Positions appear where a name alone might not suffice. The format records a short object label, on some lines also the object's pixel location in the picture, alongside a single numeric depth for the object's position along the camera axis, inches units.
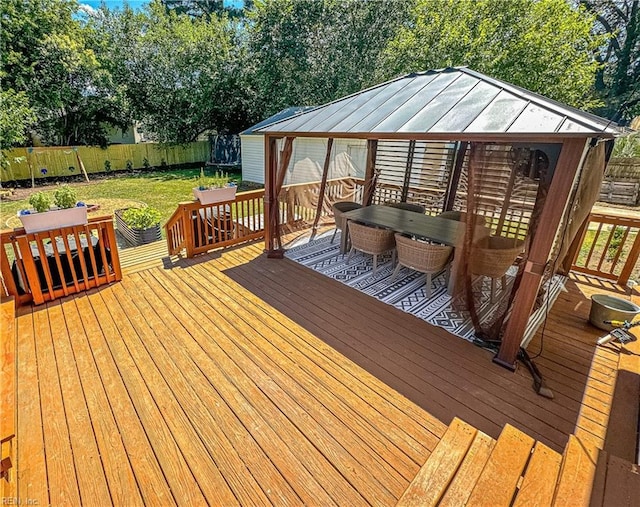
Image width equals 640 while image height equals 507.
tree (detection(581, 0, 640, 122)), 622.5
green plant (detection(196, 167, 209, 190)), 182.4
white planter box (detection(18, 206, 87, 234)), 127.1
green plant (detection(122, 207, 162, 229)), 239.3
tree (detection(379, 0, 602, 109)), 382.6
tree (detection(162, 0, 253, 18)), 865.7
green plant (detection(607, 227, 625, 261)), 201.5
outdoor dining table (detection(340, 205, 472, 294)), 150.6
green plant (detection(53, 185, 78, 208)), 133.2
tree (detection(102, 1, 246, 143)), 570.6
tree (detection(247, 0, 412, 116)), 536.1
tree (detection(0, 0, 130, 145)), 417.4
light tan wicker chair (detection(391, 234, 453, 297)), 143.4
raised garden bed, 241.1
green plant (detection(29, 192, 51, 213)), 129.3
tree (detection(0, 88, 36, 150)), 366.0
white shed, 215.6
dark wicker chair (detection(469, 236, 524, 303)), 123.6
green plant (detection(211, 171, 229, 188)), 189.5
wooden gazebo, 88.7
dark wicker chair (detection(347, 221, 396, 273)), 163.8
